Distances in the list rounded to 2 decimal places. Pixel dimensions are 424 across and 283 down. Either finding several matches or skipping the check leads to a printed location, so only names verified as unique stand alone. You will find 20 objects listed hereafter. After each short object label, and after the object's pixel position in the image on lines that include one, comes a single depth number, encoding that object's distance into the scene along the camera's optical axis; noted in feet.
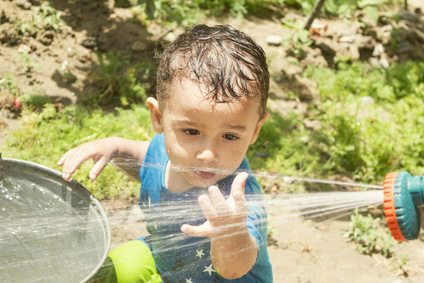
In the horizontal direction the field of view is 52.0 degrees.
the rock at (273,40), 15.12
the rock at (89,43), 12.82
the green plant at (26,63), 11.70
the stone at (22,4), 12.75
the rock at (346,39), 15.89
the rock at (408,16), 18.03
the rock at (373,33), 16.47
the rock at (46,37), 12.53
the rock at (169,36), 13.58
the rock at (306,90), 13.69
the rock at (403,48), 16.24
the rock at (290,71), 14.25
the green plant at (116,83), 11.67
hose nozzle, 6.14
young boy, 5.02
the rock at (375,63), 15.54
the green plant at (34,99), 10.69
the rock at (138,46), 13.17
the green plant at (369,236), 9.50
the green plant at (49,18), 12.67
